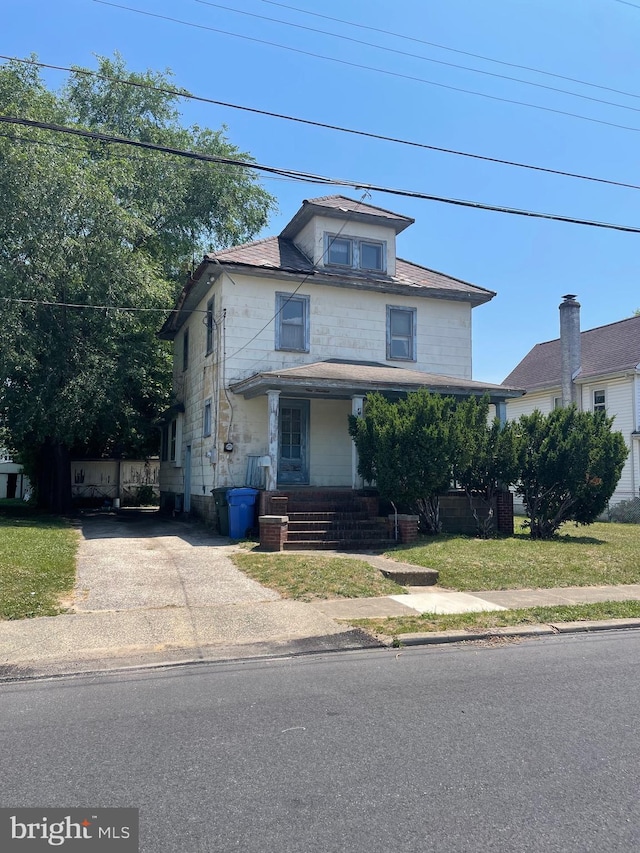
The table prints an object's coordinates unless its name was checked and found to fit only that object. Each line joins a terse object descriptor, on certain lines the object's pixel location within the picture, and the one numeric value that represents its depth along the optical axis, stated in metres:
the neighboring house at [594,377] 24.27
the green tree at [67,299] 18.19
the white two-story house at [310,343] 16.31
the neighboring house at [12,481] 37.03
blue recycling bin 14.36
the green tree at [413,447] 13.41
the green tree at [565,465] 14.29
